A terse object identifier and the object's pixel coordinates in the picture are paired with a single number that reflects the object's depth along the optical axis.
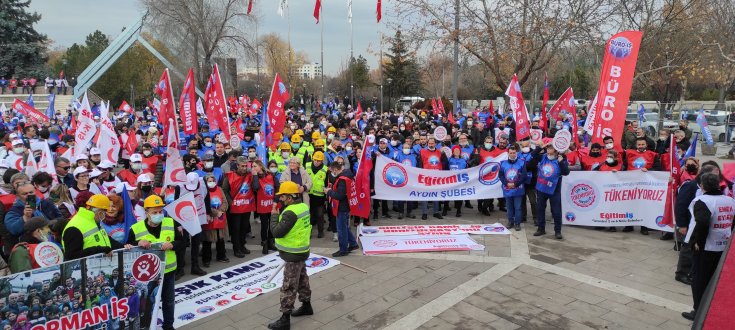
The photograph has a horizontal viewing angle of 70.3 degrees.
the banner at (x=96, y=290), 4.40
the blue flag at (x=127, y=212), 5.82
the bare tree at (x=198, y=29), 39.78
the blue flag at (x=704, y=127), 18.34
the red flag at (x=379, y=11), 26.65
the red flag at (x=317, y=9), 26.53
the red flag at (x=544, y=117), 17.16
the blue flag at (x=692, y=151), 8.95
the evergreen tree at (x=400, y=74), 54.06
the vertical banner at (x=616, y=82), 10.67
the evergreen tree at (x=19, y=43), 43.12
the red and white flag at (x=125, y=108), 23.64
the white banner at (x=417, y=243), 8.79
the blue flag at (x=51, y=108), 21.64
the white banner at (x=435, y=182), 10.71
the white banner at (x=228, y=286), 6.61
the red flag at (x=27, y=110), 17.77
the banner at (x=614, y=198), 9.67
